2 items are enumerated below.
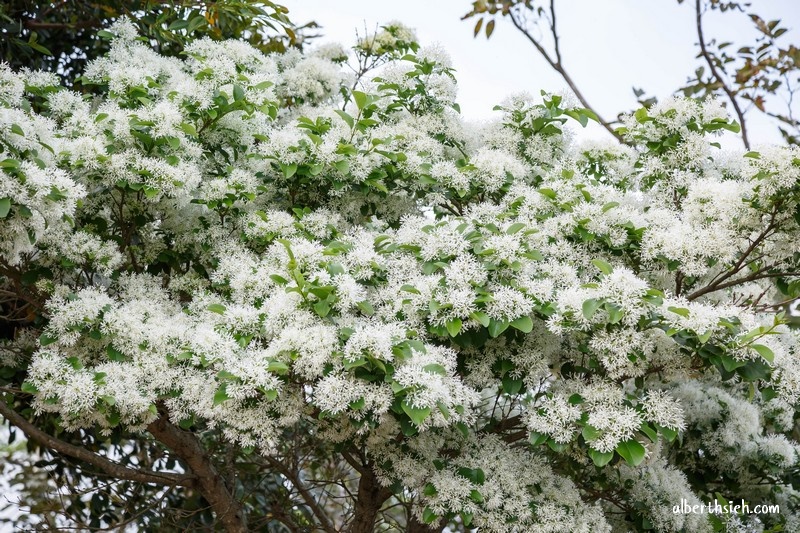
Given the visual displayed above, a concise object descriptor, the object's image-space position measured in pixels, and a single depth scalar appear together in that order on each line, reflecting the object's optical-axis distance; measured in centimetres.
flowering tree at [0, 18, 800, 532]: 345
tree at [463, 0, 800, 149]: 668
